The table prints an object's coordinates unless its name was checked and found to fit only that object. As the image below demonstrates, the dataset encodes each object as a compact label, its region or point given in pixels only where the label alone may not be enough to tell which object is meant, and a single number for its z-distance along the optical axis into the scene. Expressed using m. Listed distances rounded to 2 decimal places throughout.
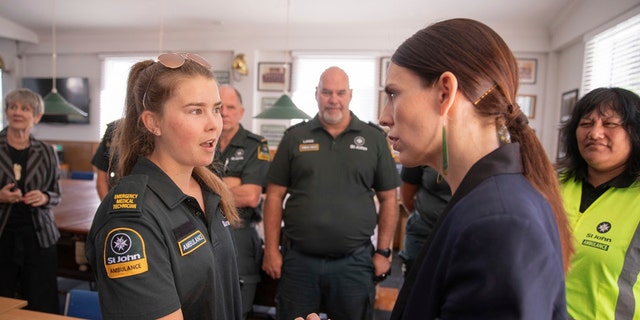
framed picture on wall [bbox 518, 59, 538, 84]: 6.14
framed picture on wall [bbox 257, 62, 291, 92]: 7.00
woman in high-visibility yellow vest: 1.24
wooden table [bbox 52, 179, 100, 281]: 2.83
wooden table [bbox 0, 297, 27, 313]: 1.56
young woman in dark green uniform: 0.89
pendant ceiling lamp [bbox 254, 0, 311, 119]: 3.69
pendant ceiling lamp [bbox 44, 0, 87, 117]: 4.02
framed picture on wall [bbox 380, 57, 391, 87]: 6.59
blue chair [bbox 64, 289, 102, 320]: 1.76
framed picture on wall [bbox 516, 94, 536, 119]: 6.19
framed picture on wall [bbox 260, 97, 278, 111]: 7.13
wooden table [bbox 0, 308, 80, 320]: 1.49
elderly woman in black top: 2.44
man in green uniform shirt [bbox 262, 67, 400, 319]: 2.07
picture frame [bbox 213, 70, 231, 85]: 7.26
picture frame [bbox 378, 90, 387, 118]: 6.76
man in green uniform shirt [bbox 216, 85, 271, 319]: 2.29
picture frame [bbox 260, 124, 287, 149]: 7.11
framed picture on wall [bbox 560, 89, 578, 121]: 5.09
